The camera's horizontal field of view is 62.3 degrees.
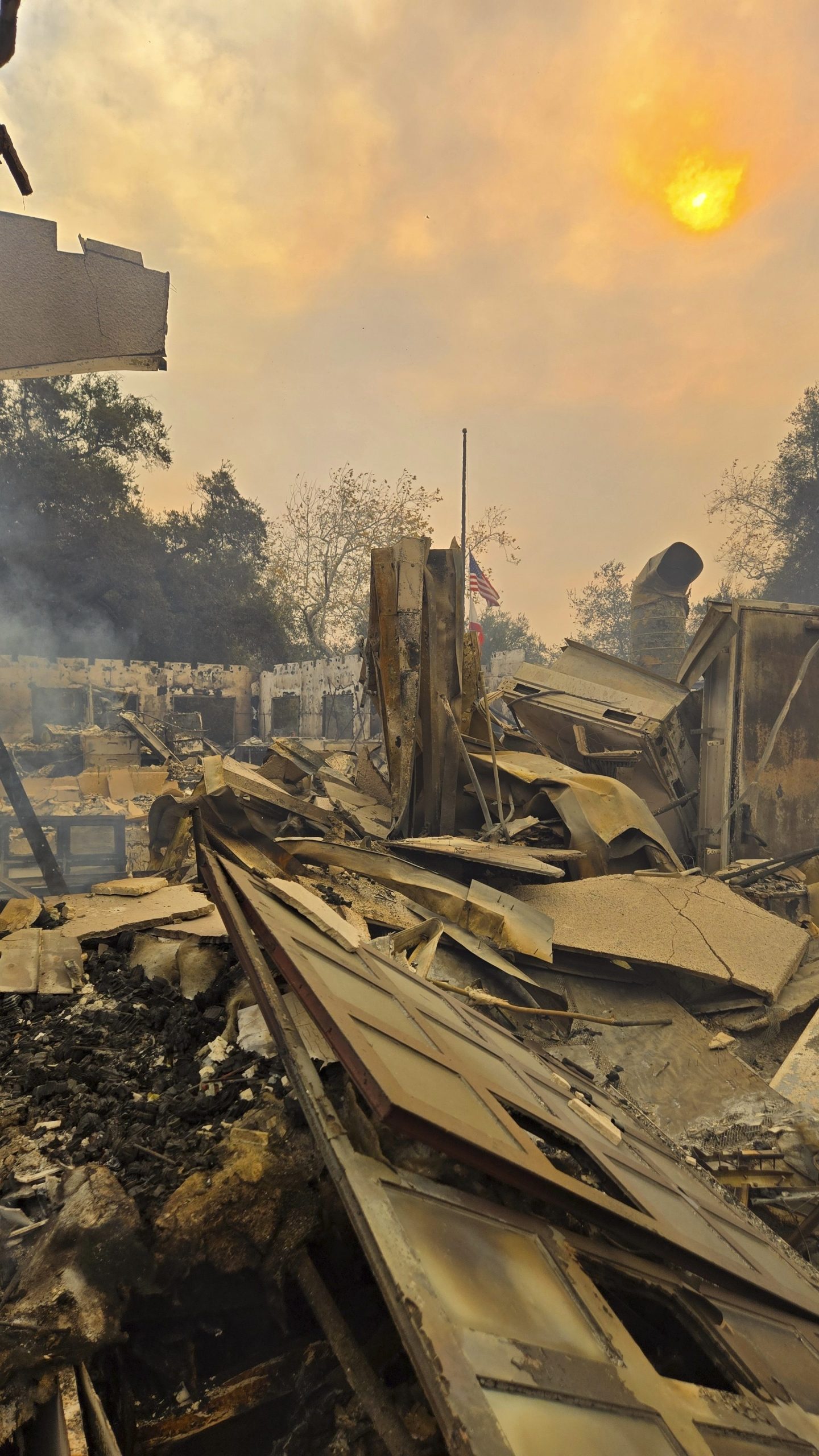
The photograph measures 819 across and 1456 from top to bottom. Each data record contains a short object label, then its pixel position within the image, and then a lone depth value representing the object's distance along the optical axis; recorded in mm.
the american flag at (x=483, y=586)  22781
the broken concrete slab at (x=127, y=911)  3721
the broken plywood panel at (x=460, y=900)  4211
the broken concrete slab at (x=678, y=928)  4113
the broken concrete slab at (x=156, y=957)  3294
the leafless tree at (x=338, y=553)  28250
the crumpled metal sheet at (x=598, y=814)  5520
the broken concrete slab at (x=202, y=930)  3416
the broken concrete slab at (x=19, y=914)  3842
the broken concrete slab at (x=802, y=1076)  3205
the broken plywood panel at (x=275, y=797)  5559
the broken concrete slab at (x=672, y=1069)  3258
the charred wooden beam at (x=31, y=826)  5328
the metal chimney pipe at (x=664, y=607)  11625
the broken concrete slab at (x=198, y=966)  3107
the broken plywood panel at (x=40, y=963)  3088
